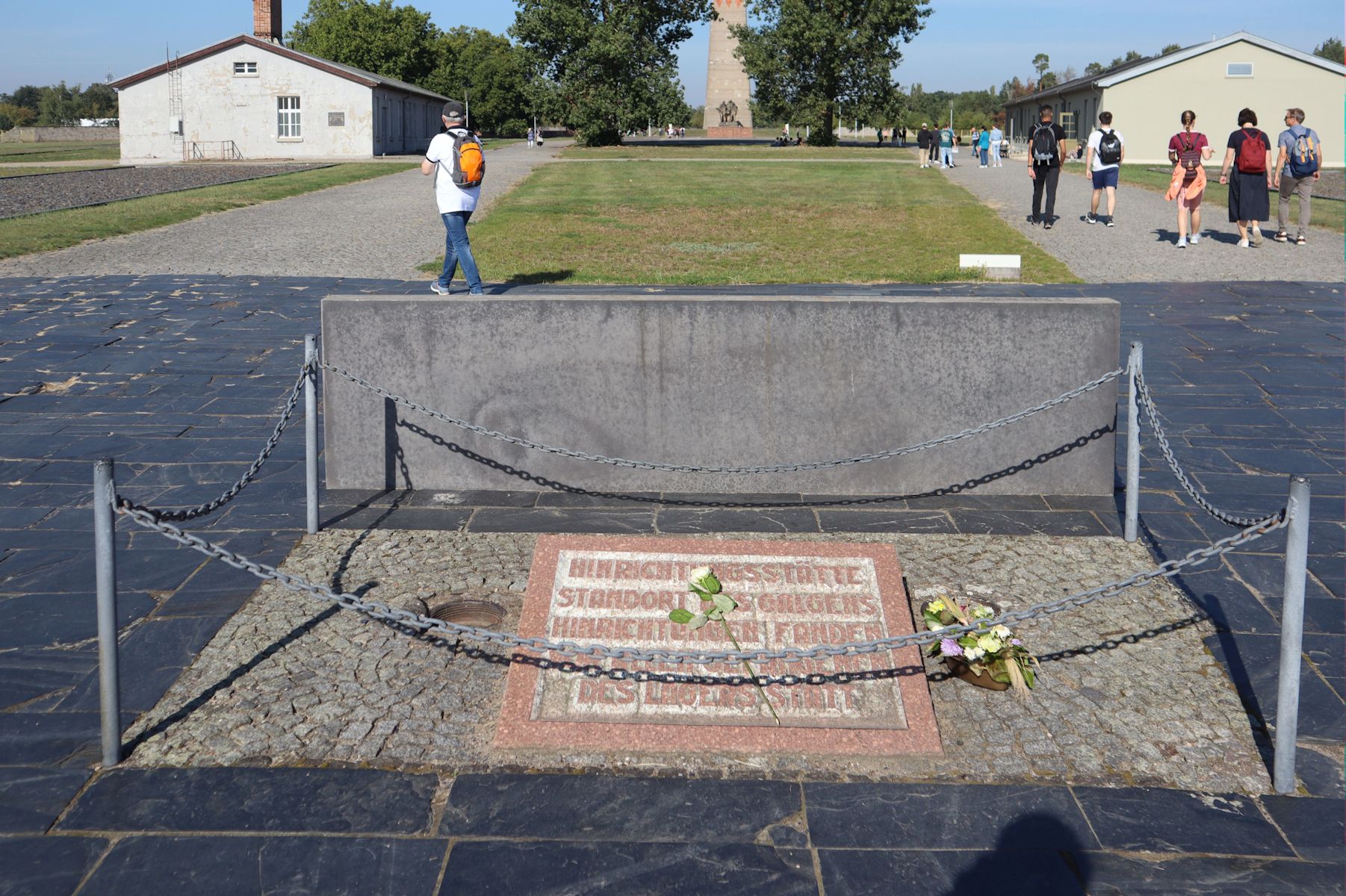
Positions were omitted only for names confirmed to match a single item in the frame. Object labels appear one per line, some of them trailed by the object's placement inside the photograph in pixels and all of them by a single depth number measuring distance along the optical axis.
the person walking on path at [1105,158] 18.73
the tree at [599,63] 53.75
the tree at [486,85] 80.69
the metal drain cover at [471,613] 5.29
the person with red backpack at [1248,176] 15.73
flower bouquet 4.61
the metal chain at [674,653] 4.16
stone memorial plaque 4.27
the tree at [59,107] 126.34
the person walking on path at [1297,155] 15.81
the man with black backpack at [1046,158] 18.37
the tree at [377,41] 76.69
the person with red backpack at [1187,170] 16.50
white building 48.41
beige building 50.06
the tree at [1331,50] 112.20
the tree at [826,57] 53.84
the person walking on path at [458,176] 11.77
